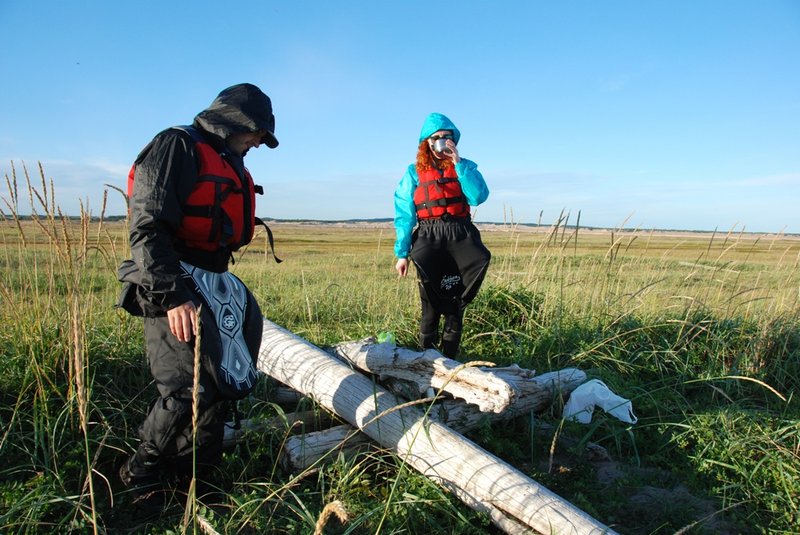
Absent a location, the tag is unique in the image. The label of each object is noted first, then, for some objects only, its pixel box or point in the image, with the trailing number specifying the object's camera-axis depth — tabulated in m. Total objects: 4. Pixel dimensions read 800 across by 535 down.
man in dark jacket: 2.31
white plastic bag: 3.66
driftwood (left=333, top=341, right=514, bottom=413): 2.92
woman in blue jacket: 4.11
